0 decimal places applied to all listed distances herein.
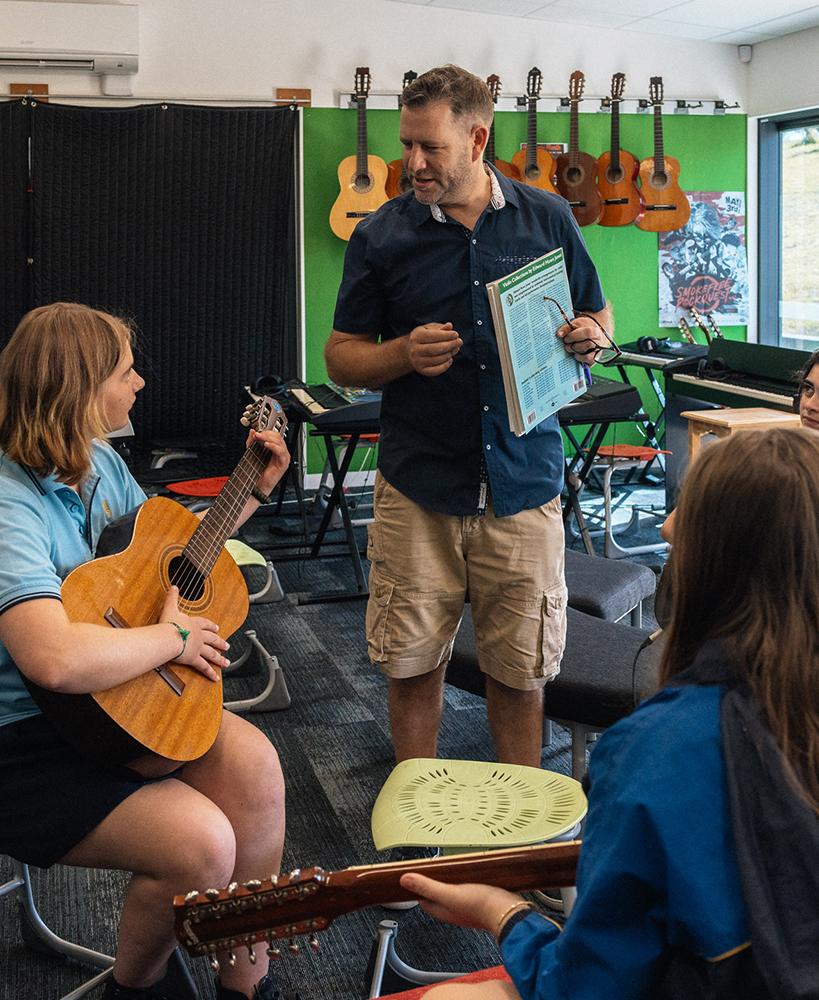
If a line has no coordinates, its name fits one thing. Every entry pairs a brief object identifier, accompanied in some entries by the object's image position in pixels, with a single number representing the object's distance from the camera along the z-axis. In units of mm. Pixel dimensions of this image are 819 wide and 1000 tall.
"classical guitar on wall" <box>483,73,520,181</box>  6266
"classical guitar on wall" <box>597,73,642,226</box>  6551
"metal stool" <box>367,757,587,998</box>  1528
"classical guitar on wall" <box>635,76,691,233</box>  6656
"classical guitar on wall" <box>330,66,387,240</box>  6160
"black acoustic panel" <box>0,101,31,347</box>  5715
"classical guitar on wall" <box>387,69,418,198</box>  6133
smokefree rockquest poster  7027
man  2232
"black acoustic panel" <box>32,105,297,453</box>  5820
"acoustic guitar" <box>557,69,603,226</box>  6480
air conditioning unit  5727
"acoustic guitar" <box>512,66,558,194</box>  6352
